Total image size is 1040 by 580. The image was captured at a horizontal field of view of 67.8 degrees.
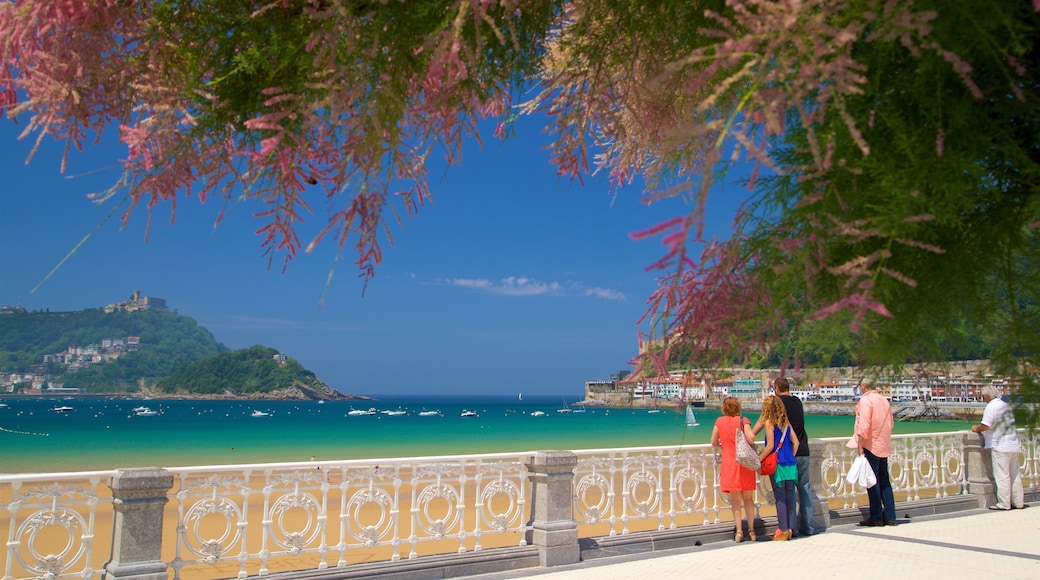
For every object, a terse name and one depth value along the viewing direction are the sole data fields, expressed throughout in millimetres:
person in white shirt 10781
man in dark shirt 8914
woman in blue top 8688
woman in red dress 8672
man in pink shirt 9305
